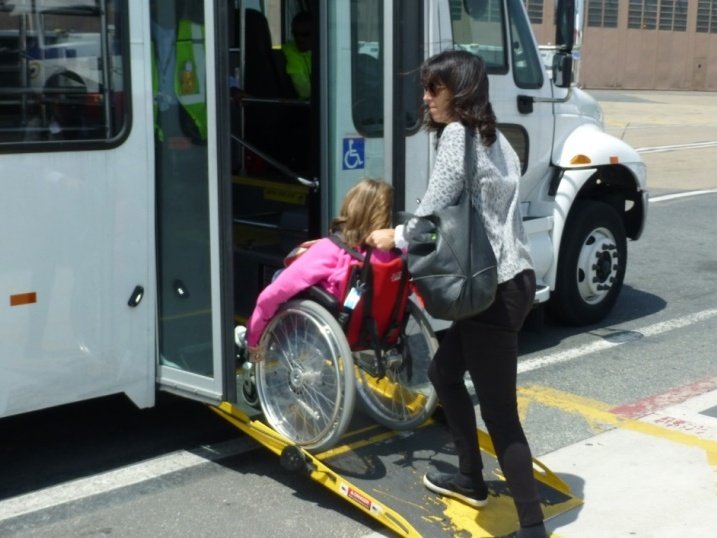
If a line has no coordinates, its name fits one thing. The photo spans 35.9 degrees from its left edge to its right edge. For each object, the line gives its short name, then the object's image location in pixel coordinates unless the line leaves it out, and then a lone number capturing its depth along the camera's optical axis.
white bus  4.32
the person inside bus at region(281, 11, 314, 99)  6.47
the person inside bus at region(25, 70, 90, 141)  4.36
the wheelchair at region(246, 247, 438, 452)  4.39
